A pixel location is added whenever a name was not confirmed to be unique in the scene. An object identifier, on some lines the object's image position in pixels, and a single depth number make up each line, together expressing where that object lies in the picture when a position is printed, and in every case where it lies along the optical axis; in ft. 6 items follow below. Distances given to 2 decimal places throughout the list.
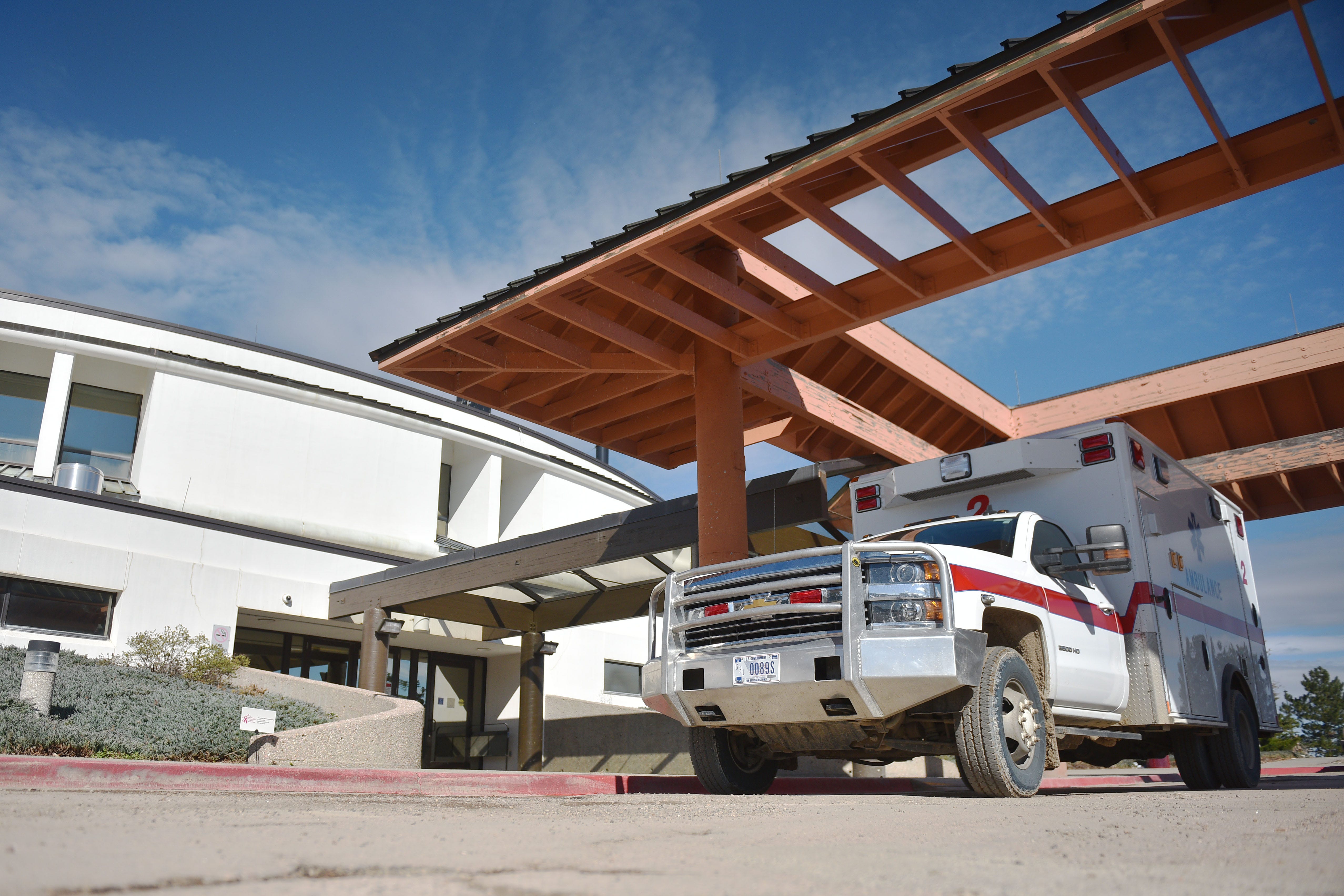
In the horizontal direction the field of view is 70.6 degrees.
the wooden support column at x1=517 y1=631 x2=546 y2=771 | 64.90
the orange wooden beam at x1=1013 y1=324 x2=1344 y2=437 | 38.93
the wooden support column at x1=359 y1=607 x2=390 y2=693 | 56.65
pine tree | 179.93
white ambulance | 20.04
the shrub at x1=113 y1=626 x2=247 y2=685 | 49.62
